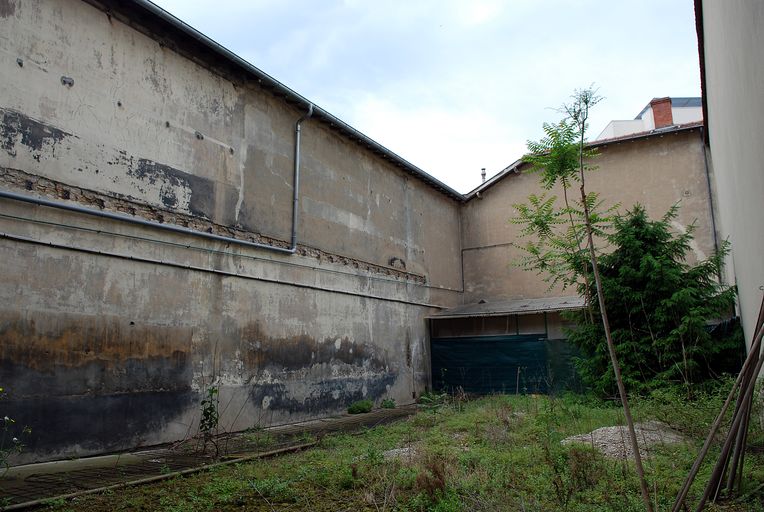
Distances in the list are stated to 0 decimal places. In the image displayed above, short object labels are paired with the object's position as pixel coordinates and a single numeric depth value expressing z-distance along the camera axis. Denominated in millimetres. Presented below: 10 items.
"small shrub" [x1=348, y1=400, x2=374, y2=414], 12711
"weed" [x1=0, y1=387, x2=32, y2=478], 6641
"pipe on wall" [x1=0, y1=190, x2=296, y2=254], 7281
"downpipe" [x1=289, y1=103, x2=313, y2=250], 11797
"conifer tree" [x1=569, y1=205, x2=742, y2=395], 9938
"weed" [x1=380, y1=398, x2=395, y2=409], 13858
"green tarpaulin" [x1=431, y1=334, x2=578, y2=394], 14772
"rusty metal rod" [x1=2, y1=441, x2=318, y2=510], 4772
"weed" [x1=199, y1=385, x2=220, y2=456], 7941
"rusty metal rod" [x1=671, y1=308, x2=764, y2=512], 2814
